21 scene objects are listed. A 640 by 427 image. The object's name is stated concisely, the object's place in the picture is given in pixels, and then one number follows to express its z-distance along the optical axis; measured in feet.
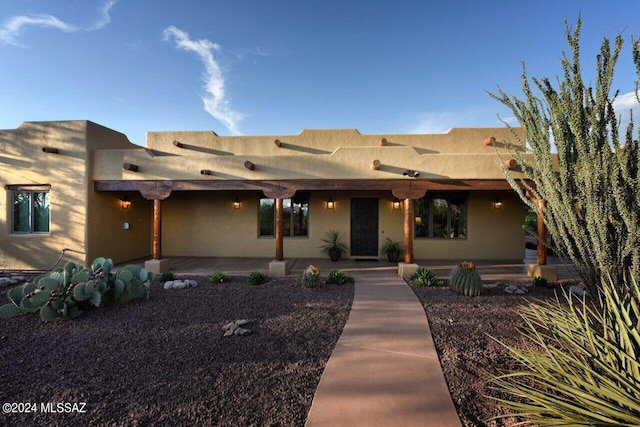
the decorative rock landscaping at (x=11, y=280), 22.50
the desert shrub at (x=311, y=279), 21.26
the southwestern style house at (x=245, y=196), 26.17
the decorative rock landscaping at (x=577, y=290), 19.78
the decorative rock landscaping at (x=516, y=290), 19.98
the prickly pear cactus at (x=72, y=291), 14.73
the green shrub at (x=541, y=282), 21.92
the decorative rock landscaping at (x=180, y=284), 21.30
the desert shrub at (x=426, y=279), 21.93
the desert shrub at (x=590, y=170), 12.07
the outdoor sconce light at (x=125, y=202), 32.37
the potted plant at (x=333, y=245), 33.56
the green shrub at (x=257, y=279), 22.67
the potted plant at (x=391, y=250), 32.89
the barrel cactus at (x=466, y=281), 19.13
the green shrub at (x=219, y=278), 23.09
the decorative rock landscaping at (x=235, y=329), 13.26
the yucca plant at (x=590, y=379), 5.34
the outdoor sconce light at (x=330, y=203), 34.76
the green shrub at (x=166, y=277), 23.27
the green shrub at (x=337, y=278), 22.37
